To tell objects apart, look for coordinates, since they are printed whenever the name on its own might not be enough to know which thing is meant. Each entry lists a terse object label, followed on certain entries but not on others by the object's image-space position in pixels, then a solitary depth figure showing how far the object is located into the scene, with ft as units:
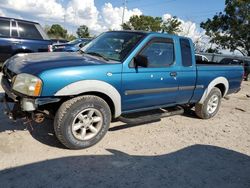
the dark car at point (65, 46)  26.09
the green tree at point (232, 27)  72.65
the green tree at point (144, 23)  110.53
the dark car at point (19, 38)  21.23
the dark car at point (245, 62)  42.67
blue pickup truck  8.58
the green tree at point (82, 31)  136.33
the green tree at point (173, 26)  112.54
